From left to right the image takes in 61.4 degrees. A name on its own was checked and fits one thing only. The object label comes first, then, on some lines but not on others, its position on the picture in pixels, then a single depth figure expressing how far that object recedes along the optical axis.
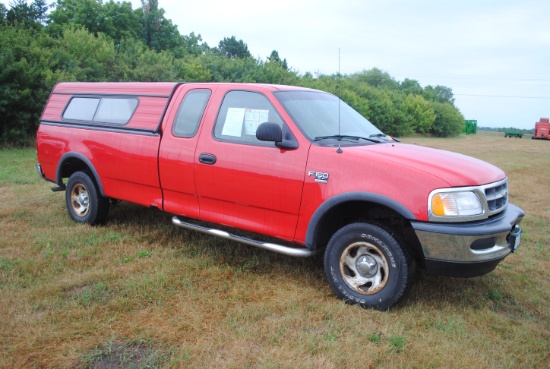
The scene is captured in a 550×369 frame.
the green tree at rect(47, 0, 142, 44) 43.44
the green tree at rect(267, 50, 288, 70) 35.22
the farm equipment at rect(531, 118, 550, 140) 41.91
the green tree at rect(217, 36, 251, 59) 73.75
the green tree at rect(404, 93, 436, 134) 44.47
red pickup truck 3.64
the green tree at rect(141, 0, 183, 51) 49.44
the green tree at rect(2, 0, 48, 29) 26.92
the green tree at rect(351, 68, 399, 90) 70.75
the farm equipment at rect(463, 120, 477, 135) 57.88
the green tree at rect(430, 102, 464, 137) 47.66
